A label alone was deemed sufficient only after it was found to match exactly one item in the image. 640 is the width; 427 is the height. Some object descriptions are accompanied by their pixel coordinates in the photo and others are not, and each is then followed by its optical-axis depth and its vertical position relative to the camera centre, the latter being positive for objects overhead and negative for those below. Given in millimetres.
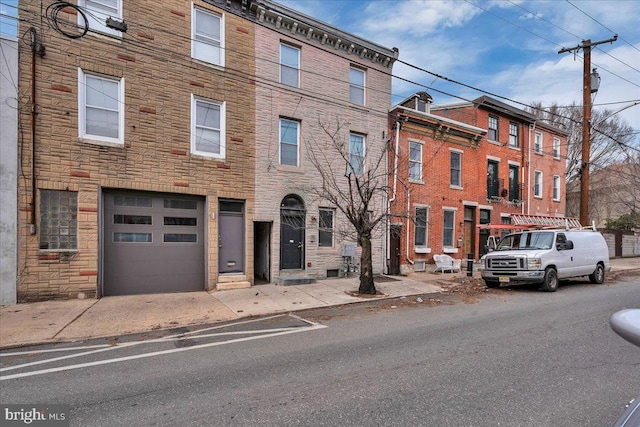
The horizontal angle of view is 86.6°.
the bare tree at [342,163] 12508 +1991
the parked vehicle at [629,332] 1499 -544
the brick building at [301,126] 11617 +3261
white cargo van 10398 -1381
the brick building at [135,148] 8469 +1830
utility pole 15250 +4630
